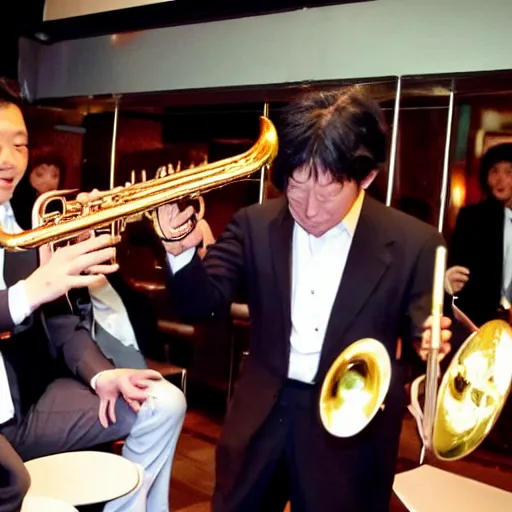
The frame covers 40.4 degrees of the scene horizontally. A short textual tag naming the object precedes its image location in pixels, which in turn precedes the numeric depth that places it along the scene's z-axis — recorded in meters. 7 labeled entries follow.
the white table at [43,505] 1.87
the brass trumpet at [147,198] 1.98
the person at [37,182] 2.79
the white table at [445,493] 2.01
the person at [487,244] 3.43
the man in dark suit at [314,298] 1.89
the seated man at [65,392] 2.39
